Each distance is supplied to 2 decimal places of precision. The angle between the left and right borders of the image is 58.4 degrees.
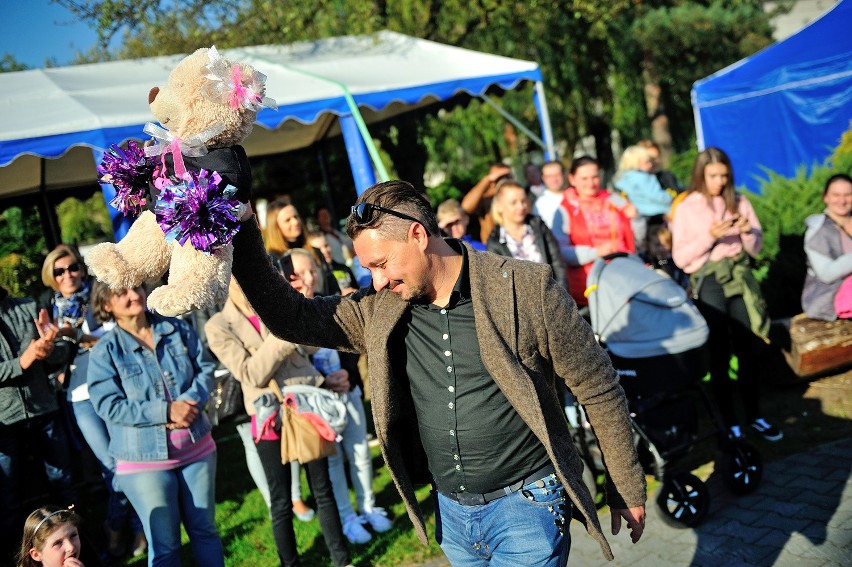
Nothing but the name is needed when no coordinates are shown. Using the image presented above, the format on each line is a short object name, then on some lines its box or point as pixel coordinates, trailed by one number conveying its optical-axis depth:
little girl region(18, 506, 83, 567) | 3.35
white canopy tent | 6.55
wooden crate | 6.49
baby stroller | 4.60
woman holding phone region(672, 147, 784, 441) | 5.68
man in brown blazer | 2.44
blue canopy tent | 11.45
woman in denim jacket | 3.85
